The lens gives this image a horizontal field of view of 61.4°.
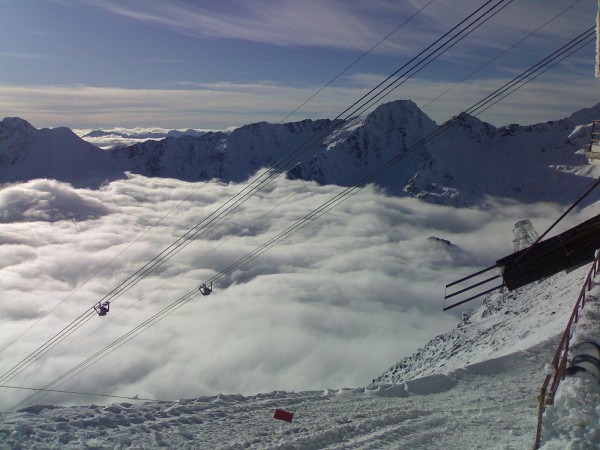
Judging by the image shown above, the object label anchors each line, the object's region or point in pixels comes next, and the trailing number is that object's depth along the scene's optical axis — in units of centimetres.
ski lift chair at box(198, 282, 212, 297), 3096
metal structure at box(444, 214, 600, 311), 1407
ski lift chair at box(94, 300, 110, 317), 3200
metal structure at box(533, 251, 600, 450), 1009
